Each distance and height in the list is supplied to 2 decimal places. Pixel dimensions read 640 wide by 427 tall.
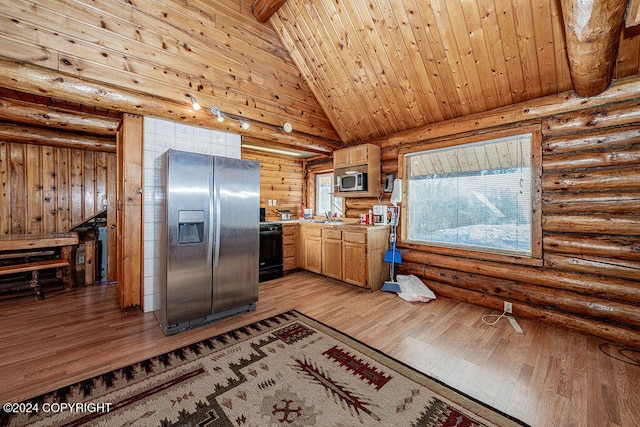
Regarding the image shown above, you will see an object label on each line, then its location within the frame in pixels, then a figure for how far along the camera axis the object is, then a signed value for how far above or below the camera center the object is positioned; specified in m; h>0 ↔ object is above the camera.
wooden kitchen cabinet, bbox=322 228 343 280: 4.44 -0.73
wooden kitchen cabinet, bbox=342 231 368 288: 4.05 -0.74
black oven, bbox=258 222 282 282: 4.60 -0.71
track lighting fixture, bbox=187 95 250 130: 3.27 +1.36
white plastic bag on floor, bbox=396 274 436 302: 3.65 -1.14
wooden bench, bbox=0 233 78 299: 3.55 -0.64
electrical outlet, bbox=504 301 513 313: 3.21 -1.18
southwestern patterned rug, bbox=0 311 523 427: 1.65 -1.32
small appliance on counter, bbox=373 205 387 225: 4.41 -0.03
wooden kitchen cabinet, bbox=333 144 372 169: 4.59 +1.07
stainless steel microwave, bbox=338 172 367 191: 4.54 +0.56
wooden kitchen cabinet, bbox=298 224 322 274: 4.82 -0.69
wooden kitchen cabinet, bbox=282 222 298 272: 5.01 -0.67
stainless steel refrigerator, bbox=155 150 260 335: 2.71 -0.31
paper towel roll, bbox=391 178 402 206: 4.18 +0.34
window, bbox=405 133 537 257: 3.23 +0.24
